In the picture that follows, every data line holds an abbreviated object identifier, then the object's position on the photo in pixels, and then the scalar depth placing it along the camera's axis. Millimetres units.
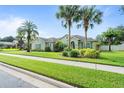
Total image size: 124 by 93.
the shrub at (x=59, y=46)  7245
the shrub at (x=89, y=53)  6750
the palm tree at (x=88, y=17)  6255
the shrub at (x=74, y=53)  7255
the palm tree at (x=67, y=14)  6574
